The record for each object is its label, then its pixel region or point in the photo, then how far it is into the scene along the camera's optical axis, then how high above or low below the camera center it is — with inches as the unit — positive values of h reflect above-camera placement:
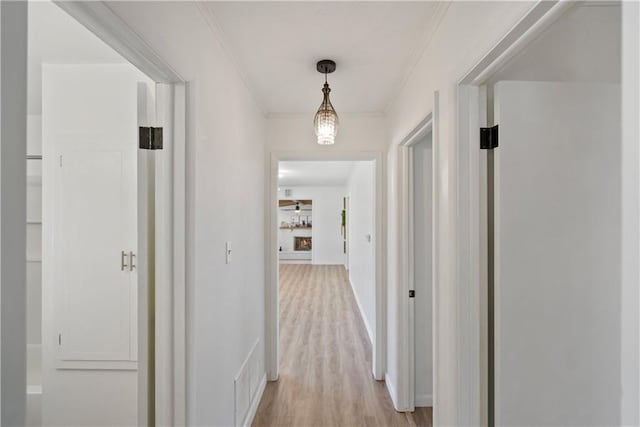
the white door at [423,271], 100.6 -17.7
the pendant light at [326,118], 77.0 +23.2
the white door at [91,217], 74.0 -0.6
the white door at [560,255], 45.5 -5.8
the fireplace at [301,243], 471.2 -41.7
